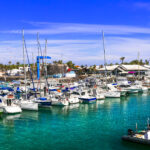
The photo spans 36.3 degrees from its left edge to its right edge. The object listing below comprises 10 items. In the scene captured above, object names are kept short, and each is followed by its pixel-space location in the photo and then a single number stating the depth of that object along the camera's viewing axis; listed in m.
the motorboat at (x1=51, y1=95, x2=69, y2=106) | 47.55
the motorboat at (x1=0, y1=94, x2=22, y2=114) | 40.03
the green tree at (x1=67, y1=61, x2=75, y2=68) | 165.62
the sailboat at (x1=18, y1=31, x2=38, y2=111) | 42.88
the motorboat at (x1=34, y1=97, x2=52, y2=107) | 46.44
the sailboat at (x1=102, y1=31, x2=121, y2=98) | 59.25
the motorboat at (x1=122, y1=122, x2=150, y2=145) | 24.41
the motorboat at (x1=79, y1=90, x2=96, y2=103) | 52.21
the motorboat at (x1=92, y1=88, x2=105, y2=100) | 56.53
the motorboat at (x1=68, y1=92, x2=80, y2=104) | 50.12
